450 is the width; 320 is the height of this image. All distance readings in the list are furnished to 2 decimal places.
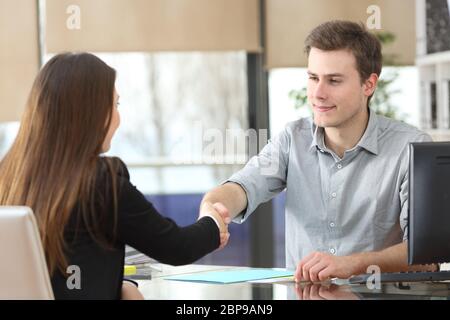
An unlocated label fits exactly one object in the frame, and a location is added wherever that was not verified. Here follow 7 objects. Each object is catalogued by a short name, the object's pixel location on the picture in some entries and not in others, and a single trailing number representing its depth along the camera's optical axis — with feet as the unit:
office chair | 5.78
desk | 7.43
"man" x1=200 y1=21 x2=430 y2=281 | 9.77
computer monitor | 7.64
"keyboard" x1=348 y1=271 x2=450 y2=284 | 8.26
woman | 6.37
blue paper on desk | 8.37
